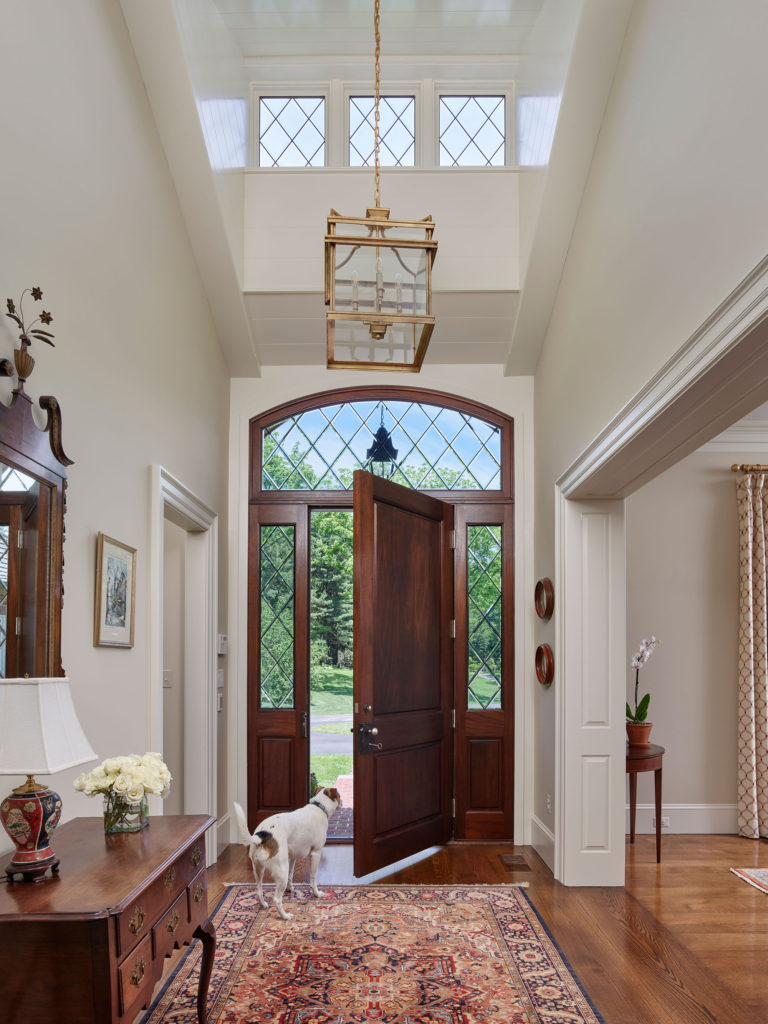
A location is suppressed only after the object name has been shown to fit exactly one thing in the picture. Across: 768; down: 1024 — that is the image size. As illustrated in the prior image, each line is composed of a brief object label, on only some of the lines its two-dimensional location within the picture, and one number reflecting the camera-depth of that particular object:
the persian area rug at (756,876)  5.04
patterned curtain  6.24
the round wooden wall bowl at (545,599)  5.54
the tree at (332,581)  8.95
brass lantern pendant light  3.59
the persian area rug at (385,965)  3.38
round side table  5.42
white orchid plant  5.66
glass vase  2.77
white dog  4.37
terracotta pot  5.55
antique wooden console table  2.07
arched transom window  6.46
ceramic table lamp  2.15
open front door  5.16
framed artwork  3.54
